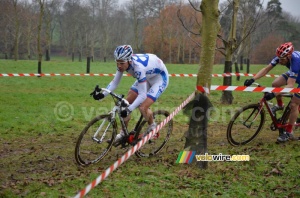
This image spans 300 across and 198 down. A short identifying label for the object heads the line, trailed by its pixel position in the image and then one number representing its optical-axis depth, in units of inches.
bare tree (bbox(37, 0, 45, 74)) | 850.0
